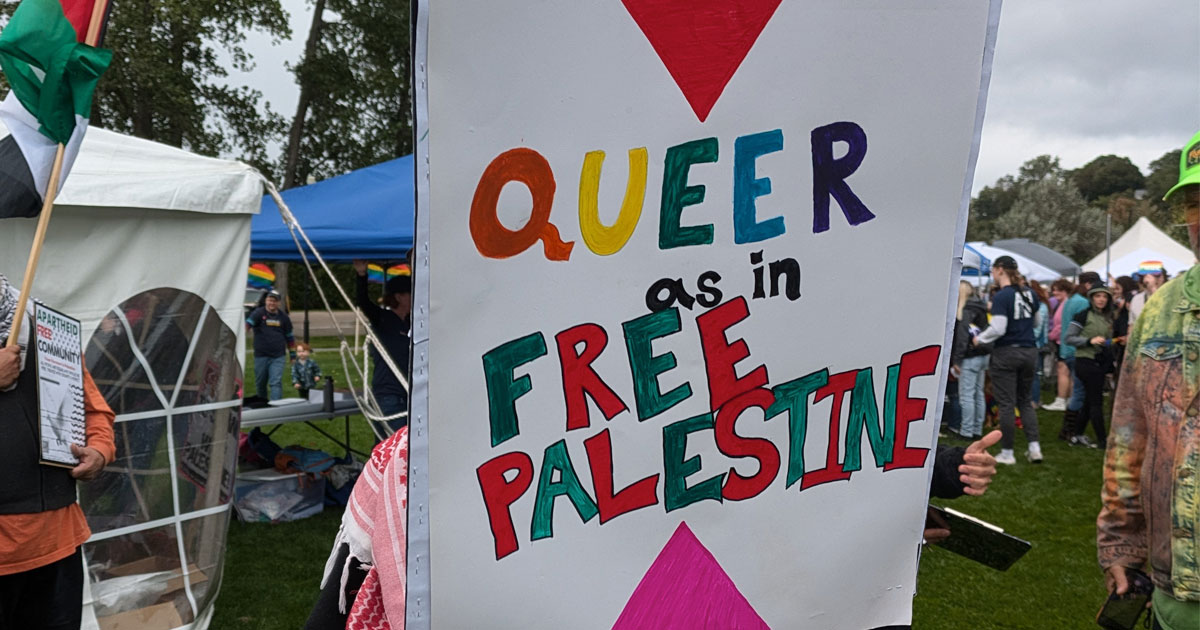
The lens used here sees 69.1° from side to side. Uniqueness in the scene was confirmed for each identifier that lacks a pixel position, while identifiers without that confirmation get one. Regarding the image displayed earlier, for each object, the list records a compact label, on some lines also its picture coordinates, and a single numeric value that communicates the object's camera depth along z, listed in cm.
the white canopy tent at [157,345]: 369
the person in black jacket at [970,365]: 877
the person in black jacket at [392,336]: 621
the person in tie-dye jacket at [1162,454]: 183
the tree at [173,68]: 1557
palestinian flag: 228
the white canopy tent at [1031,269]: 1516
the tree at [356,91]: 2170
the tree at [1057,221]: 5034
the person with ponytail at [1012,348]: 777
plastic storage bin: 635
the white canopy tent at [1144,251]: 1698
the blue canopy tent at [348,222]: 601
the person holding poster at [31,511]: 247
